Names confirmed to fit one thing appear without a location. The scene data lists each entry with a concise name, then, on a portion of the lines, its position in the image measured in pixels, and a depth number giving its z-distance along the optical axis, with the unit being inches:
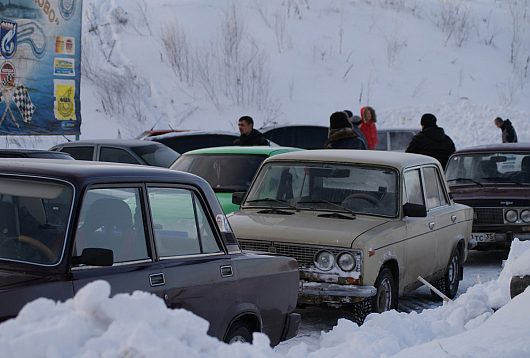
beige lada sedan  372.2
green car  500.7
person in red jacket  776.3
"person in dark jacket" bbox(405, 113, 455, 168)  672.4
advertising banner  871.7
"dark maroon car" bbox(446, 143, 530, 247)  547.8
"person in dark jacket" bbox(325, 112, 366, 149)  592.4
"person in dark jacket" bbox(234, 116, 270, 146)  635.5
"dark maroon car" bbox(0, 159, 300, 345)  220.4
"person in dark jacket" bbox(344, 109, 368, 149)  757.0
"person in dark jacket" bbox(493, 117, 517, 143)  997.8
